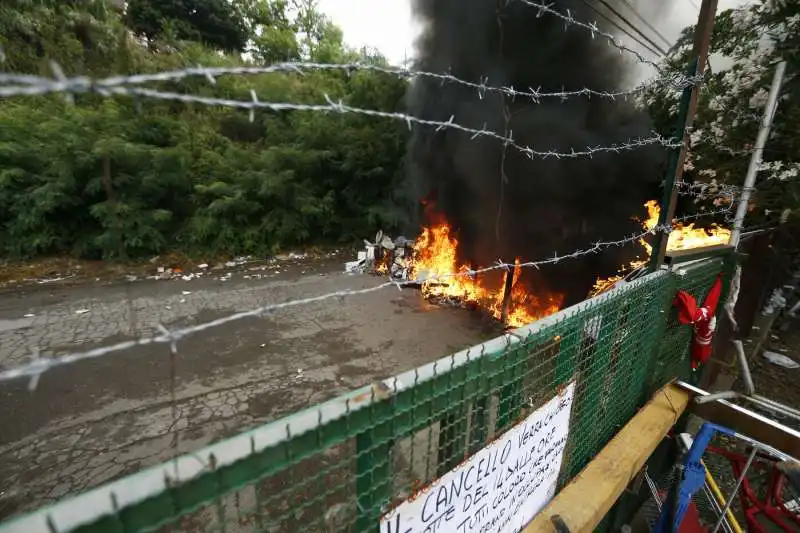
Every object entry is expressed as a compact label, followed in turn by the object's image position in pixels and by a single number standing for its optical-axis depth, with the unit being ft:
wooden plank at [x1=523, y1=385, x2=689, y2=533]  5.82
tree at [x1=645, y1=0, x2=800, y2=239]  14.62
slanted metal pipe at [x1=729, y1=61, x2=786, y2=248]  12.75
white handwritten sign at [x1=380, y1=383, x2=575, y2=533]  3.93
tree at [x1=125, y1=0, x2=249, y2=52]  42.47
